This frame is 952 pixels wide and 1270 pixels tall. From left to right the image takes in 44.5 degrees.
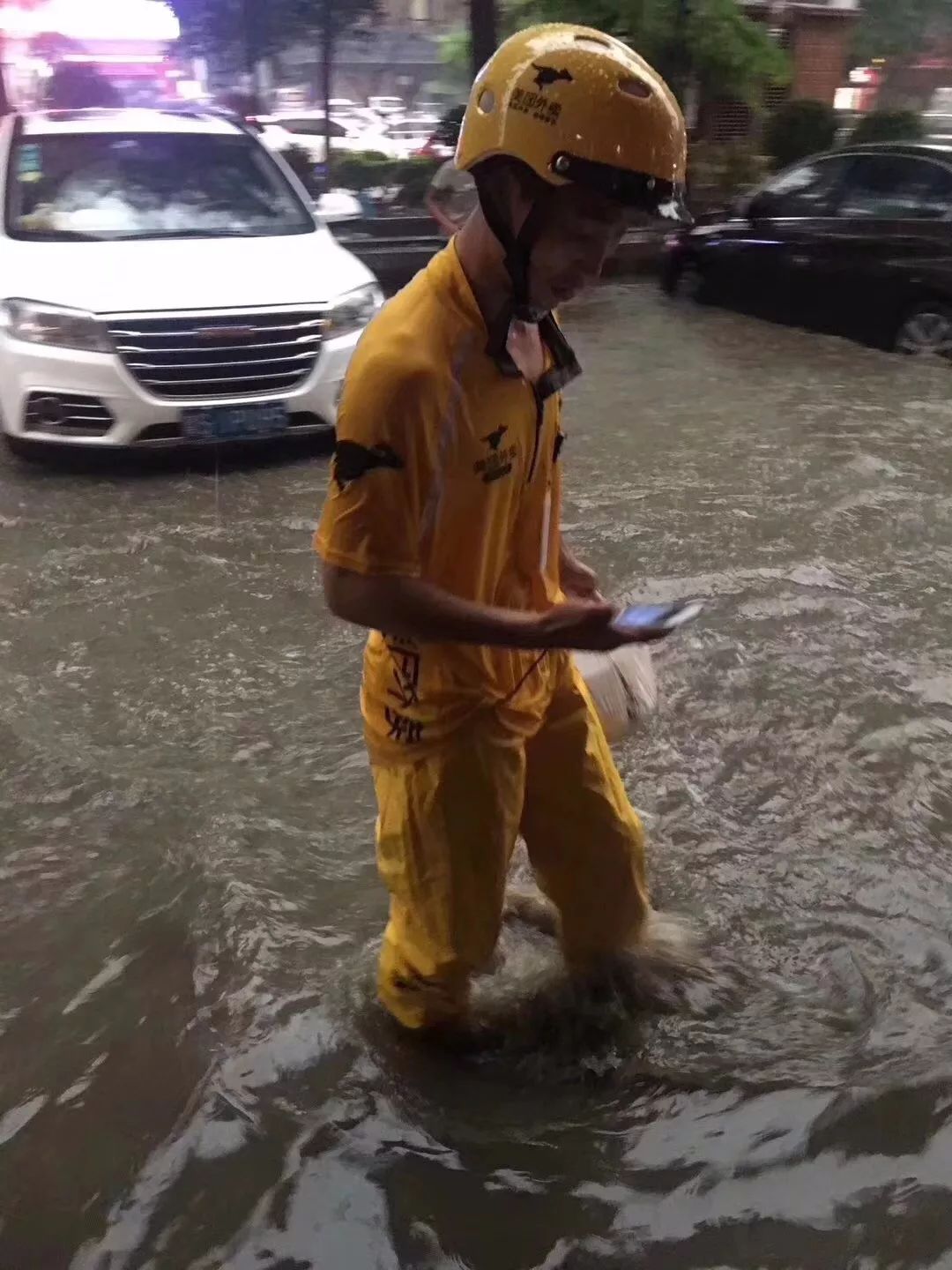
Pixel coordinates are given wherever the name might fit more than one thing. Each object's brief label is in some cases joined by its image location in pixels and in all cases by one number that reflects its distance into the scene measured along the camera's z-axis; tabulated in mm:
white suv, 5711
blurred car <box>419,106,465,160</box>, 10531
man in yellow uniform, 1686
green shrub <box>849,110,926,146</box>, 14648
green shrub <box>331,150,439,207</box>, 11008
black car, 8242
